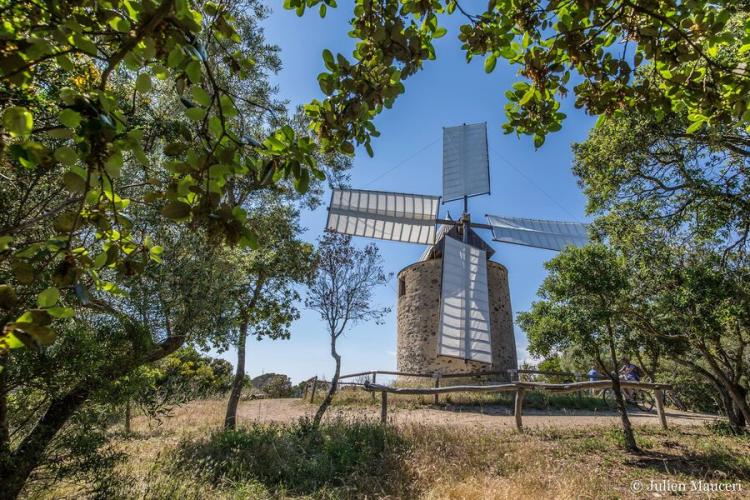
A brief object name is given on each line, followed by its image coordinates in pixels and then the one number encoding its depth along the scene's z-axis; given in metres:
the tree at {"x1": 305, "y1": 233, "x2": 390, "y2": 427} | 10.19
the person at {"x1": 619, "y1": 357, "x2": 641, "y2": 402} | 13.20
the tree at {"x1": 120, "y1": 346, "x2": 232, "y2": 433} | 4.00
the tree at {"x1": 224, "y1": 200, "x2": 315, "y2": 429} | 8.11
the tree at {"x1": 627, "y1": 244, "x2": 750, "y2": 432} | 5.97
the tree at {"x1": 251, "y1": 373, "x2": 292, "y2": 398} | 16.06
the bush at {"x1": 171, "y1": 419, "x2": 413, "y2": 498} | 4.70
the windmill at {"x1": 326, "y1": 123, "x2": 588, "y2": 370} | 13.73
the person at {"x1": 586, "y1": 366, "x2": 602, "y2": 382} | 12.88
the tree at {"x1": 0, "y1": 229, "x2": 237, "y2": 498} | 3.24
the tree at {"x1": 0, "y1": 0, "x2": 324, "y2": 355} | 0.83
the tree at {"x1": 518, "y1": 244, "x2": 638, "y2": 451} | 6.61
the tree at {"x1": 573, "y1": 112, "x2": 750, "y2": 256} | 5.45
